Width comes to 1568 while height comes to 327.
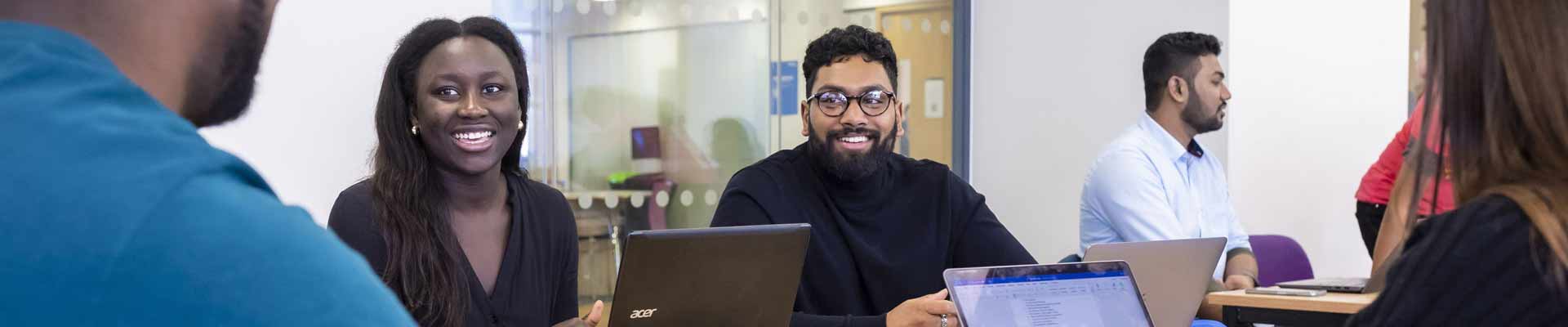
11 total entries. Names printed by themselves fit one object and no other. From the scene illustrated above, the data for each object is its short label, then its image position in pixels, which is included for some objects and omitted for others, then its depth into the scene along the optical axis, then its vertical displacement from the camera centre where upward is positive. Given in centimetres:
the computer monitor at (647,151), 445 -26
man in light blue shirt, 414 -32
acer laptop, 199 -31
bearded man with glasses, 279 -28
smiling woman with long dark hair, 239 -24
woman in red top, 439 -39
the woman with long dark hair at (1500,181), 108 -9
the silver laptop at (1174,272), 252 -39
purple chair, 478 -68
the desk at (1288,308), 339 -62
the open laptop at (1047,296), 211 -36
